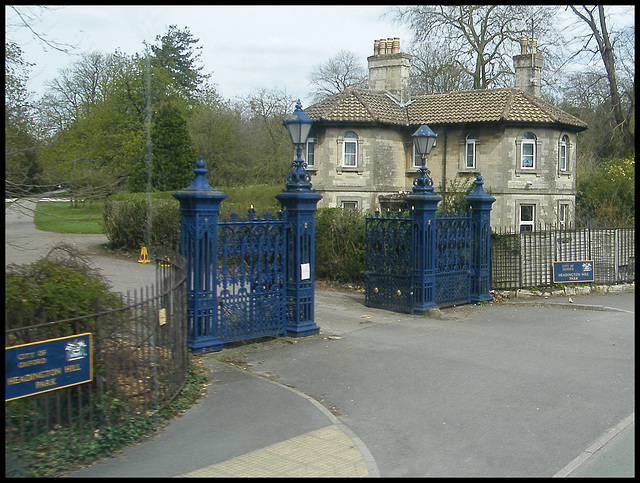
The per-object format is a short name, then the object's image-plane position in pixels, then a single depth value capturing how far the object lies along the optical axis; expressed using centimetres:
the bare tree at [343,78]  5900
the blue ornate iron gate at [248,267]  1013
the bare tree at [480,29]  4078
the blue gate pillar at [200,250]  1008
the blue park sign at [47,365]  543
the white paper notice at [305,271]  1162
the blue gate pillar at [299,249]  1160
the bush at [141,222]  2311
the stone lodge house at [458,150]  2959
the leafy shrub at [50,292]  595
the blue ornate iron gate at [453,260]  1534
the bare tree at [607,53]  3556
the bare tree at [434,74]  4484
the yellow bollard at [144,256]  2303
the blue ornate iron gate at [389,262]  1497
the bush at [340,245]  1925
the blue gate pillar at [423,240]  1464
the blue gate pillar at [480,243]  1616
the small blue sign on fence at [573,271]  1834
